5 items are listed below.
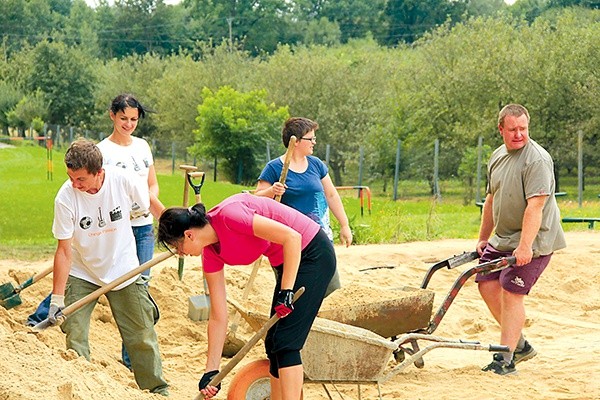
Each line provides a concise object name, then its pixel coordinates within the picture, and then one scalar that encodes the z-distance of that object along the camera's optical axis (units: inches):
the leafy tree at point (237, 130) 1262.3
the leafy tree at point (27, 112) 1921.8
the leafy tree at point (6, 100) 1990.7
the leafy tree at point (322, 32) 3354.6
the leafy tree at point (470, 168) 1029.8
